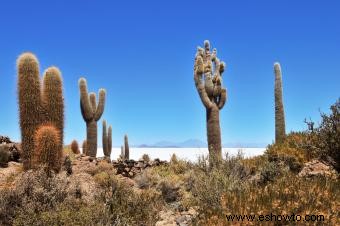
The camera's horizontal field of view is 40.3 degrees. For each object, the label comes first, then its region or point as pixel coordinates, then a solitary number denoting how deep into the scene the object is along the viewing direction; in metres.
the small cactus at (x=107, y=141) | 31.58
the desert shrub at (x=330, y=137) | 10.03
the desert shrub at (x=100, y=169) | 15.36
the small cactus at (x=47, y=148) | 13.05
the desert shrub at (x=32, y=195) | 8.73
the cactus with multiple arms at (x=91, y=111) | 23.14
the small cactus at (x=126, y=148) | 35.10
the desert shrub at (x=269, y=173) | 11.70
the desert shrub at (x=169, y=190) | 12.05
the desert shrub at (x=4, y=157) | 15.35
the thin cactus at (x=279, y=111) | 21.47
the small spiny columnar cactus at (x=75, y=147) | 26.36
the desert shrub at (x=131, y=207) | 7.78
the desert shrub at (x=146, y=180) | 13.90
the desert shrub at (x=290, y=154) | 14.29
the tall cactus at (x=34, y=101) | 13.86
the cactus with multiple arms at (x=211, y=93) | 21.22
